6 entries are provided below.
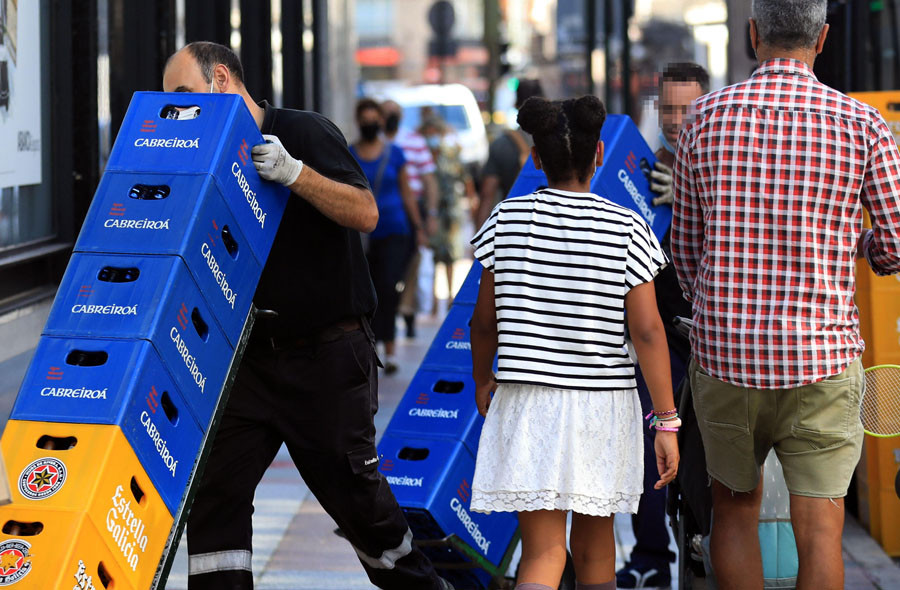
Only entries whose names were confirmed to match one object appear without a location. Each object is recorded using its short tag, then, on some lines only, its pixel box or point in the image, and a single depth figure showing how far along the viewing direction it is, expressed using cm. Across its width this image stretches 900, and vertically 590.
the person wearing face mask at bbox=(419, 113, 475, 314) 2659
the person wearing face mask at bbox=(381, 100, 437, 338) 2341
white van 5122
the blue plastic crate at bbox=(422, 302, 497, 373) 931
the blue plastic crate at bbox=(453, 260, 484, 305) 955
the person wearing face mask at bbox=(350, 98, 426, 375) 2002
